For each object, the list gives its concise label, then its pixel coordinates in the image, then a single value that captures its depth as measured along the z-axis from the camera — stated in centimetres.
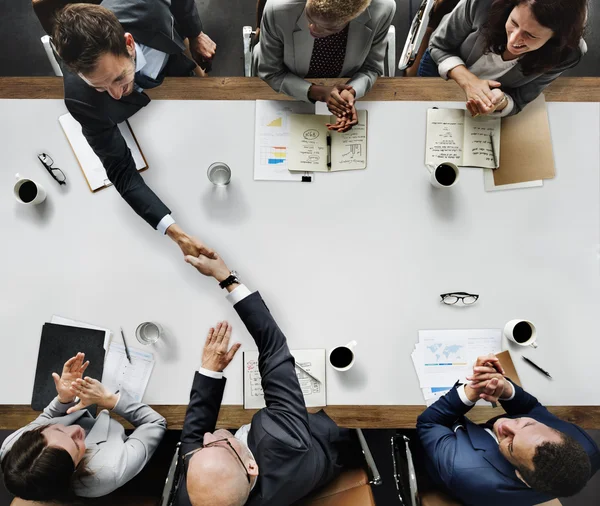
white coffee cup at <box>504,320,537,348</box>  153
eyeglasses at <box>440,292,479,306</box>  160
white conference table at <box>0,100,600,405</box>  158
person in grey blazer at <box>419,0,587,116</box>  137
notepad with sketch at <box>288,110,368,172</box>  165
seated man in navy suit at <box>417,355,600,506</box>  138
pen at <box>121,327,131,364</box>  157
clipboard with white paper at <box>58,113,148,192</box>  163
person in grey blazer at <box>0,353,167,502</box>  136
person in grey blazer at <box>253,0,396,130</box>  149
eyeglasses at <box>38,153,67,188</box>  161
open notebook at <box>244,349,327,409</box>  156
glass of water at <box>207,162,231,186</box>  160
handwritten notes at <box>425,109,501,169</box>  165
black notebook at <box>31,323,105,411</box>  156
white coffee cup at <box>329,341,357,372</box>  153
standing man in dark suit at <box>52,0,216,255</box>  126
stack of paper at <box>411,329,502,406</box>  157
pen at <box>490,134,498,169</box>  165
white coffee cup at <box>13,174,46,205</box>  156
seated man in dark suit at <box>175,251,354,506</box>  139
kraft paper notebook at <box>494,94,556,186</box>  164
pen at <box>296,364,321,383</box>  156
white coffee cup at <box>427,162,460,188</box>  156
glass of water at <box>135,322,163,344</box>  155
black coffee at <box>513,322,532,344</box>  155
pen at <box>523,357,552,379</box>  156
